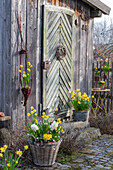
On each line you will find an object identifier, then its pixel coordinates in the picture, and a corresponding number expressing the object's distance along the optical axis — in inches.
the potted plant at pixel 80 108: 278.1
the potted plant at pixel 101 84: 340.4
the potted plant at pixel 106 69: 343.0
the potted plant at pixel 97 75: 347.3
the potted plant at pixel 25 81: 216.1
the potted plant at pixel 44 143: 170.4
